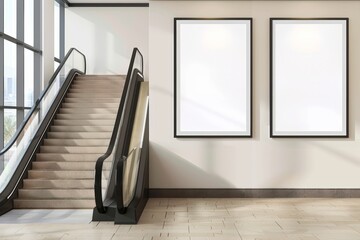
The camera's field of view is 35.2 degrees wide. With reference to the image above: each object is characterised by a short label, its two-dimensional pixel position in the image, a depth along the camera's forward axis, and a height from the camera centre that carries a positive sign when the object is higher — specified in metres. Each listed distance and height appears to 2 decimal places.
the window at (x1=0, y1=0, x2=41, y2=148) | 12.70 +1.43
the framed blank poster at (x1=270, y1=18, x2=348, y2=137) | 11.34 +0.90
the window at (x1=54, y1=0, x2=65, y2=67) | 18.56 +2.97
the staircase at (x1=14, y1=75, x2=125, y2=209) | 9.81 -0.62
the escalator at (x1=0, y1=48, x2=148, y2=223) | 8.67 -0.62
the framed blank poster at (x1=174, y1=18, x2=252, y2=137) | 11.37 +0.86
